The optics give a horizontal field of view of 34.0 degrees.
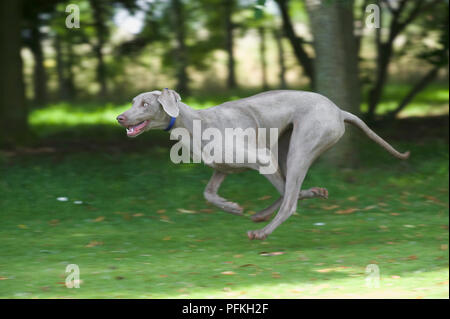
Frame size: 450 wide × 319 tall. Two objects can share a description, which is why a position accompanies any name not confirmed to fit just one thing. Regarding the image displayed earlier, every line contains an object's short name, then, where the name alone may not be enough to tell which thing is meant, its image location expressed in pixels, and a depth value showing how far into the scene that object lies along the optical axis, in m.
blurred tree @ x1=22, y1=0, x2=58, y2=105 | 16.78
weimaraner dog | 7.46
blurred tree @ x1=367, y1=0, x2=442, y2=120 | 17.25
